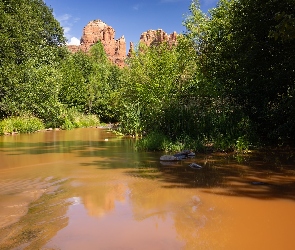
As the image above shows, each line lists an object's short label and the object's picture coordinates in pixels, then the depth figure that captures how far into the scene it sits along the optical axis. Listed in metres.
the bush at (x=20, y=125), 21.93
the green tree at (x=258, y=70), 10.78
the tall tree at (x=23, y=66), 24.23
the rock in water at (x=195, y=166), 7.81
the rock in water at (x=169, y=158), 9.02
